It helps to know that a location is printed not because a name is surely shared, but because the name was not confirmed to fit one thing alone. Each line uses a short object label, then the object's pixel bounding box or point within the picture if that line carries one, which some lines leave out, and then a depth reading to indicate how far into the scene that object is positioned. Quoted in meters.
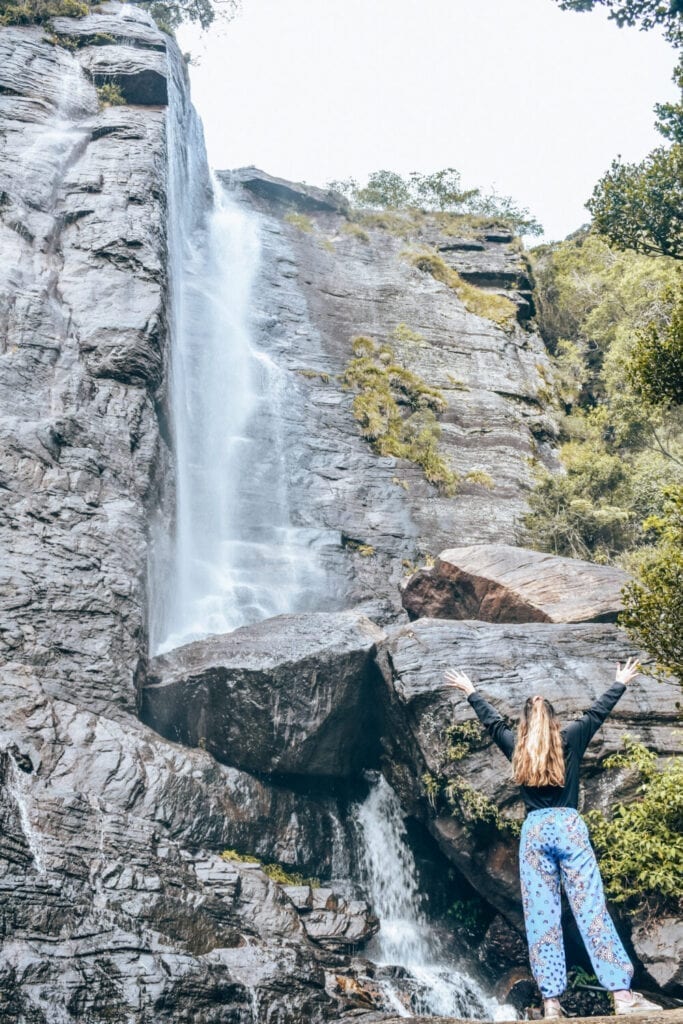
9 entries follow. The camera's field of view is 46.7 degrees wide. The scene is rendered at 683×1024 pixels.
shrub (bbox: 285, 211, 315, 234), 30.88
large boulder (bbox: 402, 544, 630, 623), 12.09
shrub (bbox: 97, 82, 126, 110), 22.08
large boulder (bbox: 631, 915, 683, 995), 7.94
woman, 4.86
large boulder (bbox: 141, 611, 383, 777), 11.14
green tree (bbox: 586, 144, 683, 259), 11.87
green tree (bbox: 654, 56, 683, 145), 12.35
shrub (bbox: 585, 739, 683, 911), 8.47
